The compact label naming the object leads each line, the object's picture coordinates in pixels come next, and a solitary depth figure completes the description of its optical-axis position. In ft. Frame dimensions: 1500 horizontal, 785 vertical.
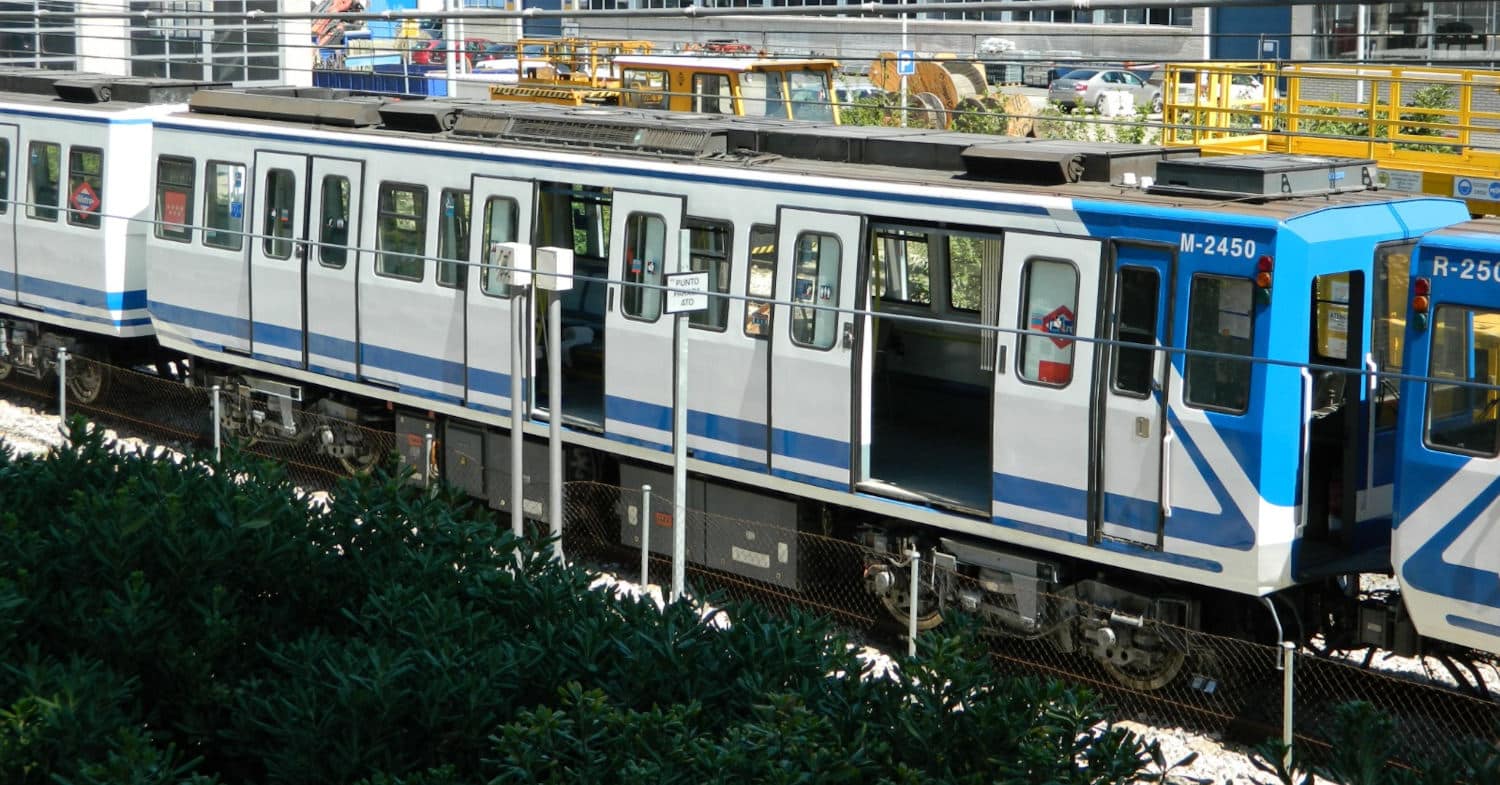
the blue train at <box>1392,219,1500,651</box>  30.53
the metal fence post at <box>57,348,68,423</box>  59.00
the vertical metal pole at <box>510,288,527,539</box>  38.78
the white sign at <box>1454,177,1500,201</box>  53.98
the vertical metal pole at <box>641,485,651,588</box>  40.96
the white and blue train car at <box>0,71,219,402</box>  61.26
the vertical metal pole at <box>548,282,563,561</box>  38.06
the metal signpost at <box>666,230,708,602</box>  35.09
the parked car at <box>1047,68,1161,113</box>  158.61
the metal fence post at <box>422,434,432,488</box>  50.78
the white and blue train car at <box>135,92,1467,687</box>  33.99
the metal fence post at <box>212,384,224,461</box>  51.70
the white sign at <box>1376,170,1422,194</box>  56.85
